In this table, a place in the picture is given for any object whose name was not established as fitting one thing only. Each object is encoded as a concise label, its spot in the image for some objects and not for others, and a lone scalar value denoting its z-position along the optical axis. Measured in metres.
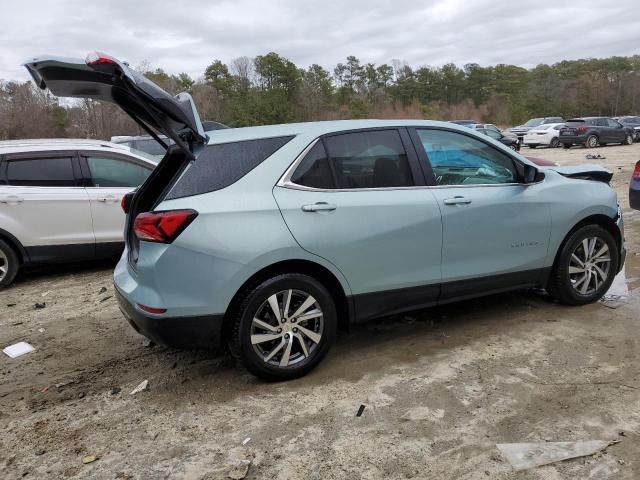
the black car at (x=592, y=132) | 25.97
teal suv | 3.31
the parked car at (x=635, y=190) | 7.19
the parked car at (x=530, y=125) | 30.36
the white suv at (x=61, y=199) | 6.27
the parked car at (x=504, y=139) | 20.62
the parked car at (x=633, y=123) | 29.50
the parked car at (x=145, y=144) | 11.54
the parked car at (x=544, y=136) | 27.07
